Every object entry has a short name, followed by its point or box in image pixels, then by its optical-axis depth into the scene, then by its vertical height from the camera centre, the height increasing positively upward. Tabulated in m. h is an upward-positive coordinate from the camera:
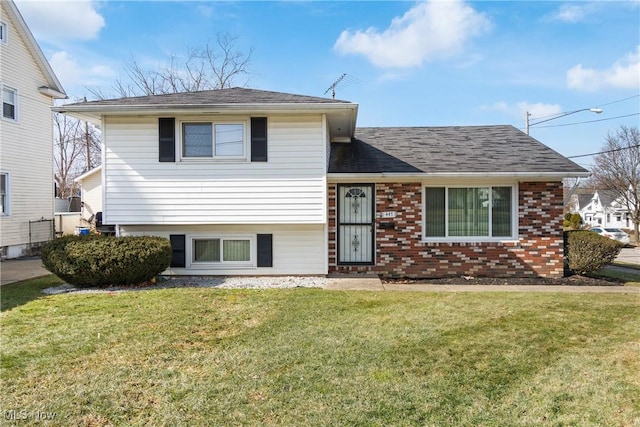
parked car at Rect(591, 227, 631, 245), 33.78 -1.82
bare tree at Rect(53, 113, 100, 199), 32.09 +5.07
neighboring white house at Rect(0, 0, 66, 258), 13.17 +2.58
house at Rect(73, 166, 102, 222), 21.78 +1.04
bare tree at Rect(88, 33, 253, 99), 25.47 +8.84
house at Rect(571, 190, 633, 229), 47.84 +0.17
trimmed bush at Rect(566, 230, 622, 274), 9.45 -0.96
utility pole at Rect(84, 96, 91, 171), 30.19 +5.28
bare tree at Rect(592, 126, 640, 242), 34.53 +3.80
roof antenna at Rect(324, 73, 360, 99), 13.64 +4.42
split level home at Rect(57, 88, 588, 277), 8.92 +0.39
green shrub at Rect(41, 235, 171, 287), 7.70 -0.92
